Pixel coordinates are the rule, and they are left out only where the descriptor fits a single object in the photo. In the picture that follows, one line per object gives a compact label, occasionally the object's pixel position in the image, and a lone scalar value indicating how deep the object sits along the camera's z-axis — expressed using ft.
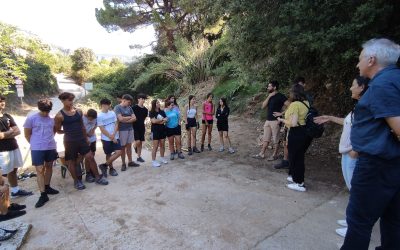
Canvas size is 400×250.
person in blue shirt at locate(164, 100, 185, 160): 23.18
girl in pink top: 25.38
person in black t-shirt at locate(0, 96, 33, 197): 16.14
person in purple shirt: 16.28
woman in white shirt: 11.13
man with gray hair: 7.09
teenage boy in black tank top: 17.26
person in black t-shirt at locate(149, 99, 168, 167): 22.21
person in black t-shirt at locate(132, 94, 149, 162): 22.57
